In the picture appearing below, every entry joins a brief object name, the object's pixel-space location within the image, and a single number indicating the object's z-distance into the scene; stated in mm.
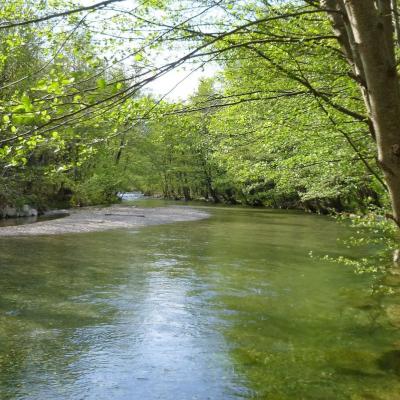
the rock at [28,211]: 32597
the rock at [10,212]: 31578
